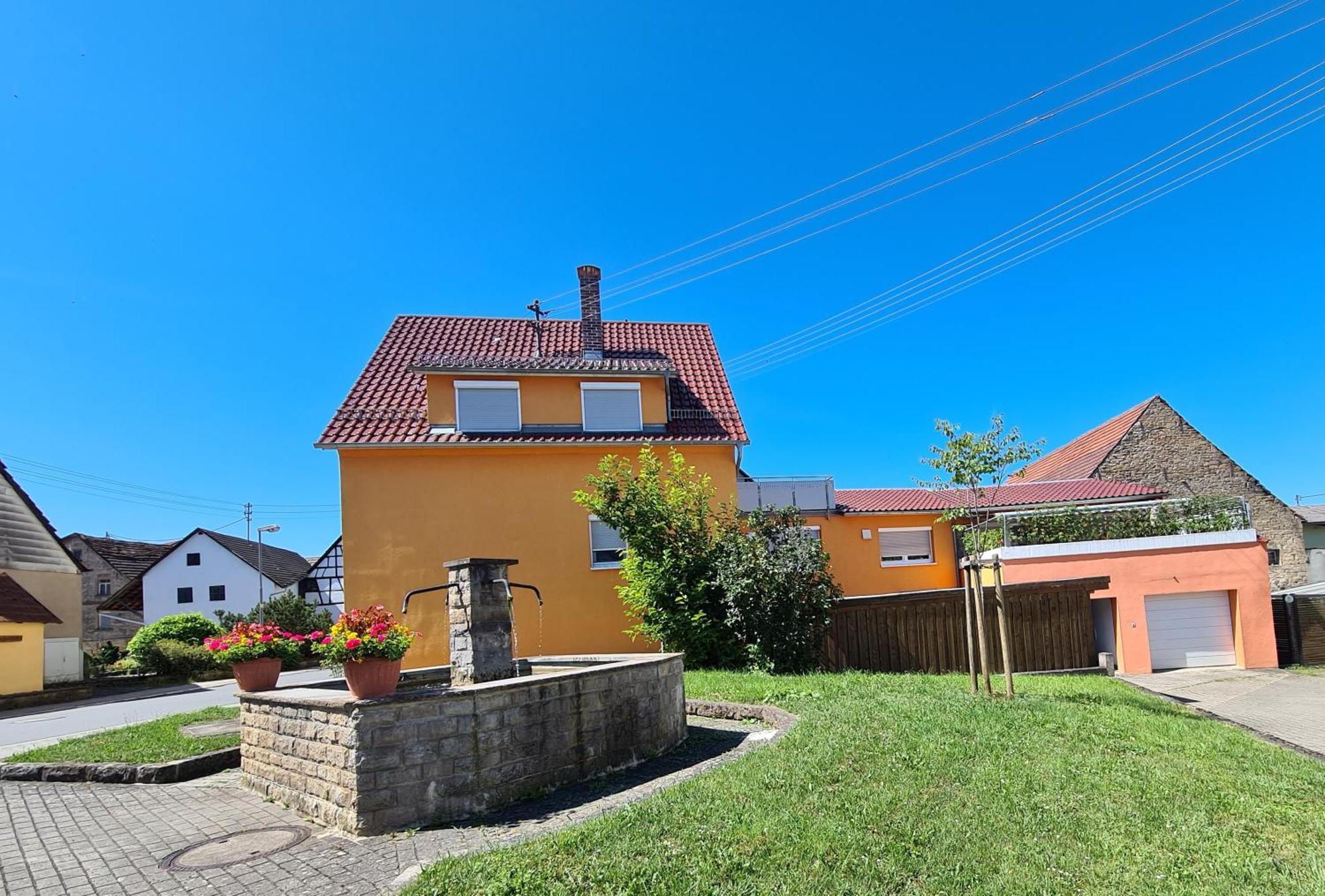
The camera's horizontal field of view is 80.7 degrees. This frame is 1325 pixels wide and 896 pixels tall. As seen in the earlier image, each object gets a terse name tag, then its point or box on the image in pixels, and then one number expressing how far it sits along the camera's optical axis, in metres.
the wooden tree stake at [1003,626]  9.82
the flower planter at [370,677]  6.56
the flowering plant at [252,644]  9.98
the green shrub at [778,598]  14.06
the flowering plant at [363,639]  6.58
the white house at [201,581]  42.78
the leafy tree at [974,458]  16.84
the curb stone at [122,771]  8.41
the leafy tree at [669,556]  14.51
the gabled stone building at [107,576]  44.69
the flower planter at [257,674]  9.97
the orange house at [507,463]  16.34
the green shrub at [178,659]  24.56
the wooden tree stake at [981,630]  10.03
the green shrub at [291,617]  29.73
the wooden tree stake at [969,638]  10.33
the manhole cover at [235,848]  5.57
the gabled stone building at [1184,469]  27.81
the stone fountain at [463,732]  6.11
